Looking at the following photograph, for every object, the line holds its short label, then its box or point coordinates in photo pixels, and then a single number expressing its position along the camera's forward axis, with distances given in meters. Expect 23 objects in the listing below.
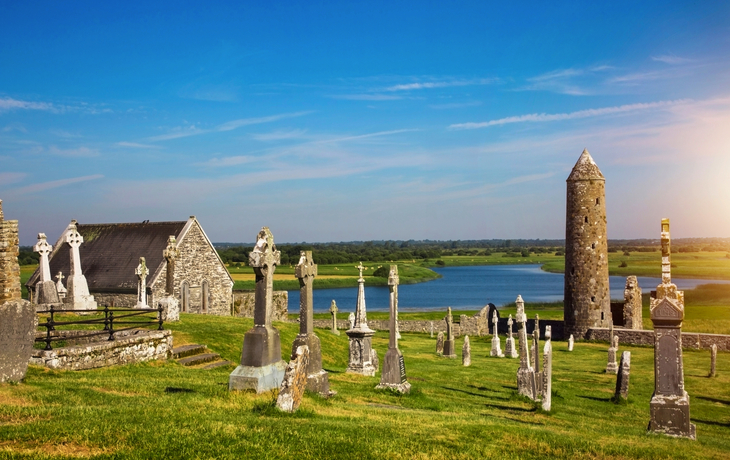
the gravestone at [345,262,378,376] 18.17
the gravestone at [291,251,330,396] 12.05
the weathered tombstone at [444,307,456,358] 26.64
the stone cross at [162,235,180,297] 23.62
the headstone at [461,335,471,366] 24.22
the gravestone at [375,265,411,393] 14.73
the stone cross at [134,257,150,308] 25.91
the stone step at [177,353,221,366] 16.33
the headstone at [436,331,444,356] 27.94
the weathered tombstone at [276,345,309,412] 9.12
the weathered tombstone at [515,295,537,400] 16.39
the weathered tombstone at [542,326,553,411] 13.94
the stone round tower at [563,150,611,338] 38.59
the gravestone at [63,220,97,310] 22.91
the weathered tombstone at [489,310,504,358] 29.08
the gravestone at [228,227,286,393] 10.51
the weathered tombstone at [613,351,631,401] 16.75
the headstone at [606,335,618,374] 23.12
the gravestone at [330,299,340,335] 34.71
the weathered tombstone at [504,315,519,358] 28.75
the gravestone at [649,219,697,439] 10.95
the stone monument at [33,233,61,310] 22.36
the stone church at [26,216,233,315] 34.81
